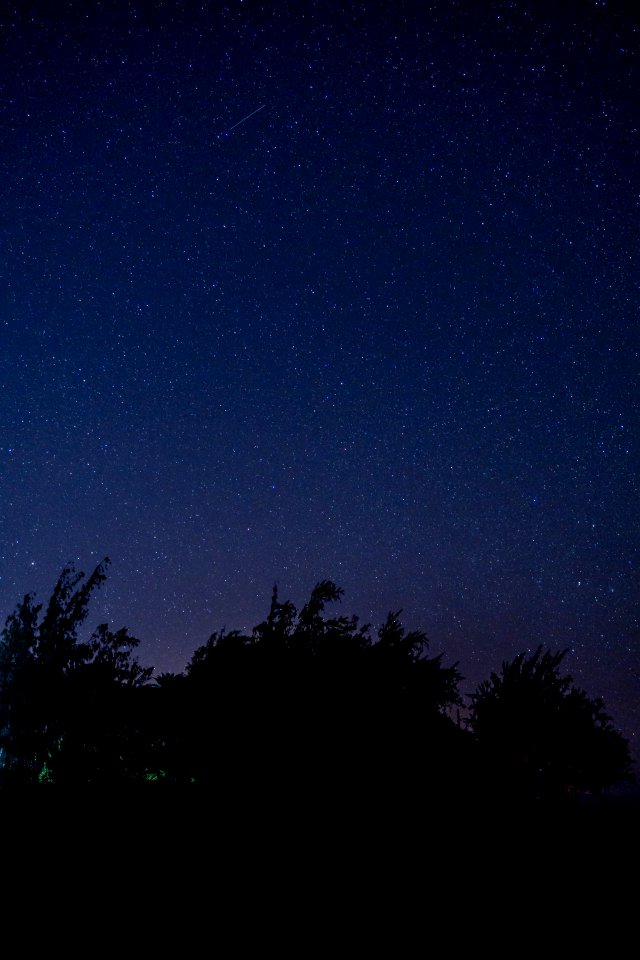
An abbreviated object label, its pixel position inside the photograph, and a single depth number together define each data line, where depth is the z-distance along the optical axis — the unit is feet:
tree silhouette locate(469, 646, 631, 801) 48.19
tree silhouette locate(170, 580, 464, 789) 37.32
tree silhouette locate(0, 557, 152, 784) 52.95
